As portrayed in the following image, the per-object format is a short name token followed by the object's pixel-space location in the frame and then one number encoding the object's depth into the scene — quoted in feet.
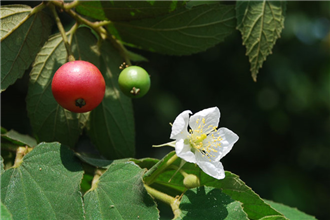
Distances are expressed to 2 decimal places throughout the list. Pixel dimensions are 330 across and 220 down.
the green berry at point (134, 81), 1.02
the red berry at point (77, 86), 0.98
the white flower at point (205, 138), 0.97
